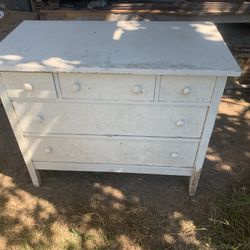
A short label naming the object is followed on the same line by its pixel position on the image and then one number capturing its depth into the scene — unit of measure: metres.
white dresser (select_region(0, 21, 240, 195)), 1.51
